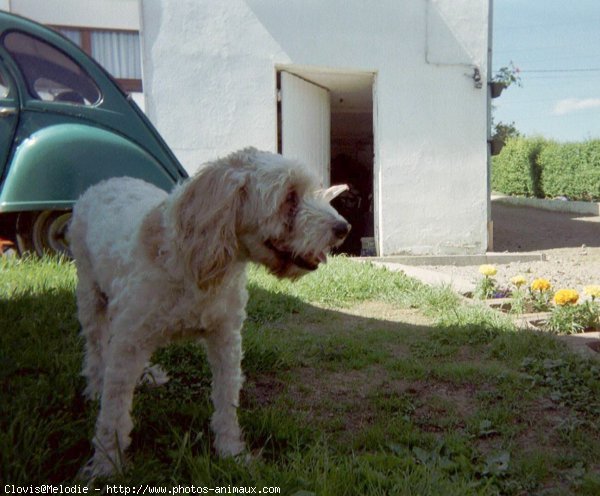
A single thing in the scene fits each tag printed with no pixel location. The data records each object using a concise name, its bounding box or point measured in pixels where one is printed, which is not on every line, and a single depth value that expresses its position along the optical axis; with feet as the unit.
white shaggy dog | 7.17
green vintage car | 15.92
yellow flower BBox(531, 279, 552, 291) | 16.19
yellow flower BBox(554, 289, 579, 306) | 14.62
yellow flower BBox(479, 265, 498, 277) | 18.02
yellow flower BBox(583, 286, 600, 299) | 14.73
